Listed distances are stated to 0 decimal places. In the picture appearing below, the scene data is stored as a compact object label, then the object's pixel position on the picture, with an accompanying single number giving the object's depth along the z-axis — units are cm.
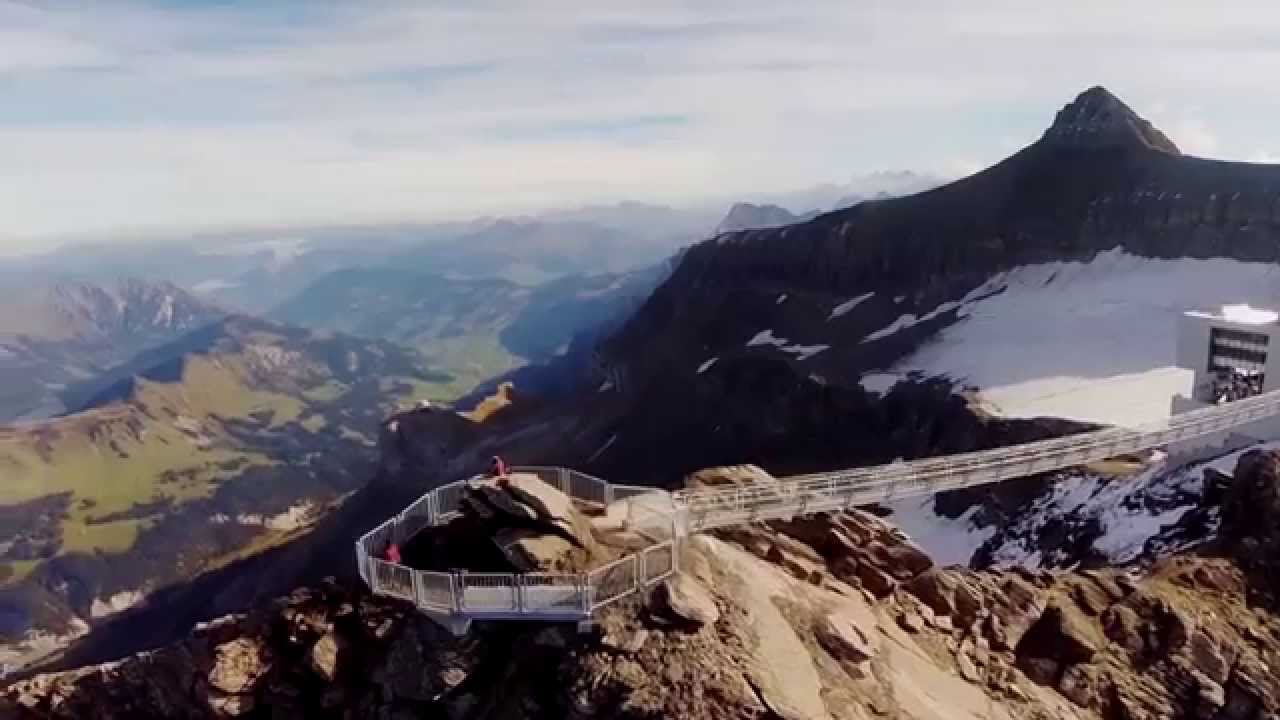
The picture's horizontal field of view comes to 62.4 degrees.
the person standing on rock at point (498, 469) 2527
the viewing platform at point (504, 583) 2211
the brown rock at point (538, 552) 2306
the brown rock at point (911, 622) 2780
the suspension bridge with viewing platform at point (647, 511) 2220
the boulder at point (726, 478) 3322
